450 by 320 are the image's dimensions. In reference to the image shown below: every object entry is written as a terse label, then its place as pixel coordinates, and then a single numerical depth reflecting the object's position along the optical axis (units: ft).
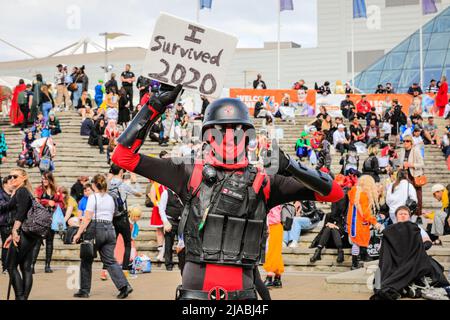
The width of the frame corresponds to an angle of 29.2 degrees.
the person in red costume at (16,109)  87.92
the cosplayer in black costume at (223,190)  15.74
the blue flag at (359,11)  140.87
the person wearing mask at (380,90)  106.42
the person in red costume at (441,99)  93.91
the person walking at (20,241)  32.94
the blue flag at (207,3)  116.98
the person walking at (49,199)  48.11
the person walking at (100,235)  37.68
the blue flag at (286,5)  128.16
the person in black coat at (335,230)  49.06
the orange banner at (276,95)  100.42
